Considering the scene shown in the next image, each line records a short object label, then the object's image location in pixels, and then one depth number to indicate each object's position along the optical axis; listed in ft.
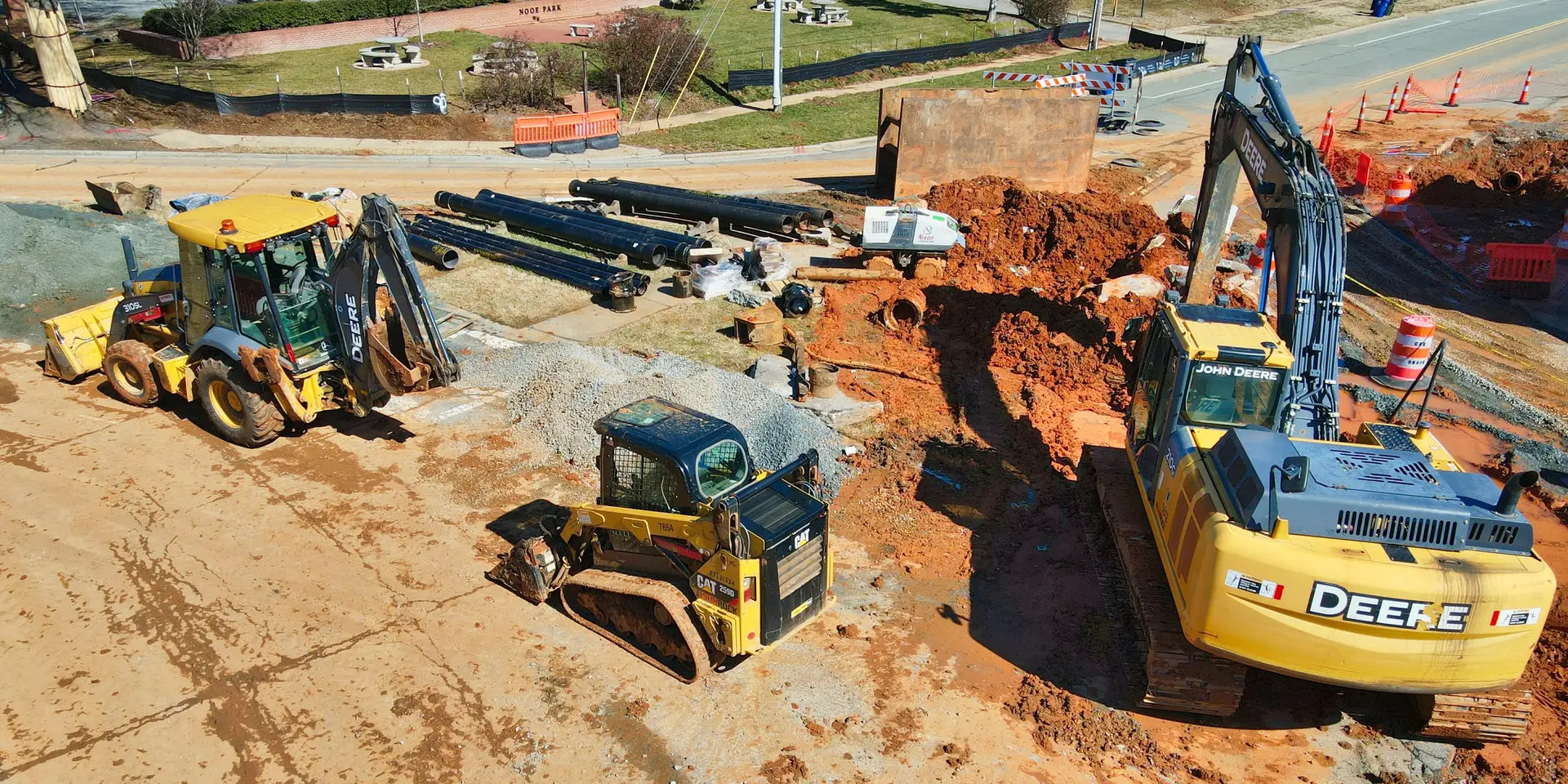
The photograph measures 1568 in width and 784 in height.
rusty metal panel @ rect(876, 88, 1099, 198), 77.77
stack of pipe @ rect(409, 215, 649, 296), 61.72
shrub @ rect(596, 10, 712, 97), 111.65
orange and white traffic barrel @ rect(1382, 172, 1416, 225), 79.47
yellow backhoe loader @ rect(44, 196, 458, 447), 39.70
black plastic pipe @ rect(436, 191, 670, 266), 65.92
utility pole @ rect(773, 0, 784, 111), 104.16
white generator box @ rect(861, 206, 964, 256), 64.34
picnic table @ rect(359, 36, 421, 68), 122.21
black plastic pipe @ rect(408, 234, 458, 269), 64.13
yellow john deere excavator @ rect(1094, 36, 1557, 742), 25.13
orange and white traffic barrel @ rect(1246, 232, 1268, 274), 66.08
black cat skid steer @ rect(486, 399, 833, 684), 29.04
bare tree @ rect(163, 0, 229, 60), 121.19
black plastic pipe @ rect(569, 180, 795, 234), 71.77
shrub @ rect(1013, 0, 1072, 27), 157.38
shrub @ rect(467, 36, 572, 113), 105.91
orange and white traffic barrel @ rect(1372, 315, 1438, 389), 50.72
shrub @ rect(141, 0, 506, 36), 125.49
